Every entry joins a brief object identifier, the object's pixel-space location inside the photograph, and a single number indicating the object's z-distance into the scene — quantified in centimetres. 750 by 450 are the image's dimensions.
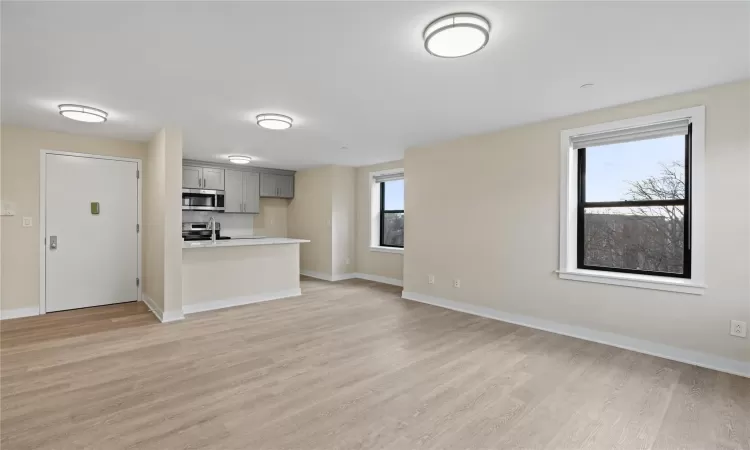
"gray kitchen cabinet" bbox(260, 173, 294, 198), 739
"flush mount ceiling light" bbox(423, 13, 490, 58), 191
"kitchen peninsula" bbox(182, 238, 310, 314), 455
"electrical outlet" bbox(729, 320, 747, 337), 275
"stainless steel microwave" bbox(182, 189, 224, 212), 647
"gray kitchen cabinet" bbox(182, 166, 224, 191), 642
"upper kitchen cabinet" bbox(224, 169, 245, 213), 689
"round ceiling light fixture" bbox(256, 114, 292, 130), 371
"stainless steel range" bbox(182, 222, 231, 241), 664
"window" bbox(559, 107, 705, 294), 301
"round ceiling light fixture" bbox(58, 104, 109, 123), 335
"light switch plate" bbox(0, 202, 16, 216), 411
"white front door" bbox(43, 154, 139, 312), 442
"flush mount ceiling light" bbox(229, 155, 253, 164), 604
